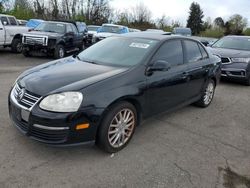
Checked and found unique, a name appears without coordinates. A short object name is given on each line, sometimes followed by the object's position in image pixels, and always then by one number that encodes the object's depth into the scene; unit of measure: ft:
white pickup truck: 30.27
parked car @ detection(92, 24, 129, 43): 38.27
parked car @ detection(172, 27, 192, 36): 54.91
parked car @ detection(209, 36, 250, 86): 20.07
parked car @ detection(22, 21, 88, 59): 28.35
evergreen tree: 147.38
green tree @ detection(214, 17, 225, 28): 137.78
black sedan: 7.81
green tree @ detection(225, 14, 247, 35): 128.26
